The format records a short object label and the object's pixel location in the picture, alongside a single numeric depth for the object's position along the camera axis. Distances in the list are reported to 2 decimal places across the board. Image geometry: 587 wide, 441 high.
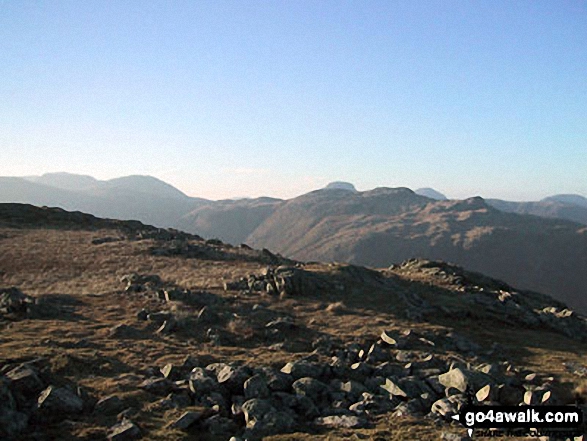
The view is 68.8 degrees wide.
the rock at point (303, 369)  16.36
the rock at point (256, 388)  14.62
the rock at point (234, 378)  15.17
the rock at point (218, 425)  12.78
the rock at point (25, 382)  13.73
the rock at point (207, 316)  23.67
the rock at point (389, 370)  17.38
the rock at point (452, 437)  11.86
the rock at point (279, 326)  22.61
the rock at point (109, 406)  13.49
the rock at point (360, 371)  17.23
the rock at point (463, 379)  15.41
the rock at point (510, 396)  14.46
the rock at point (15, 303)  23.41
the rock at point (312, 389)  15.01
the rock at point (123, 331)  21.03
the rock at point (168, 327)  21.91
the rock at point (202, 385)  14.78
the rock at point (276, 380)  15.30
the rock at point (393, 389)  15.31
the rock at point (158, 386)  14.94
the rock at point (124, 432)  12.03
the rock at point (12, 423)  11.79
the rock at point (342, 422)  13.23
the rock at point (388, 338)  21.00
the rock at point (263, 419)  12.70
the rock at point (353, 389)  15.41
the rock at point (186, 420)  12.73
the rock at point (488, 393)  14.41
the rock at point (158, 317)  23.23
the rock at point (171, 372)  16.05
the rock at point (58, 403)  13.18
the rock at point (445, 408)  13.76
